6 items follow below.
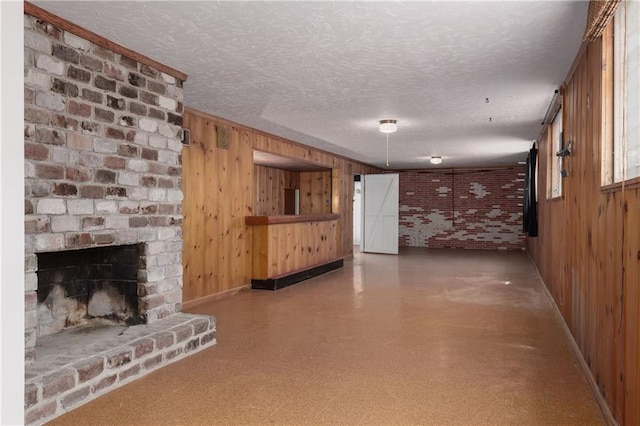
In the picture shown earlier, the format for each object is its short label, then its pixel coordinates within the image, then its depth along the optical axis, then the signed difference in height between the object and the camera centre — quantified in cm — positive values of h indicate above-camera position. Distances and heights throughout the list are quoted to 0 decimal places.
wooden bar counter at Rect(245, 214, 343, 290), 659 -62
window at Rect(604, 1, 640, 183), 221 +59
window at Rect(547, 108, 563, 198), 549 +58
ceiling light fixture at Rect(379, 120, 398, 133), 590 +105
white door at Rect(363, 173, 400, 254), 1130 -9
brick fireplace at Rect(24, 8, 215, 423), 269 -2
